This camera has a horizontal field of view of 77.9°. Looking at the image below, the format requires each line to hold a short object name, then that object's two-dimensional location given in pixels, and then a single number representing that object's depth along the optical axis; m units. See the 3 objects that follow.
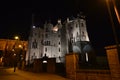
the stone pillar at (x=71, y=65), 7.55
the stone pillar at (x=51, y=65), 11.34
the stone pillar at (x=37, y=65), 12.46
